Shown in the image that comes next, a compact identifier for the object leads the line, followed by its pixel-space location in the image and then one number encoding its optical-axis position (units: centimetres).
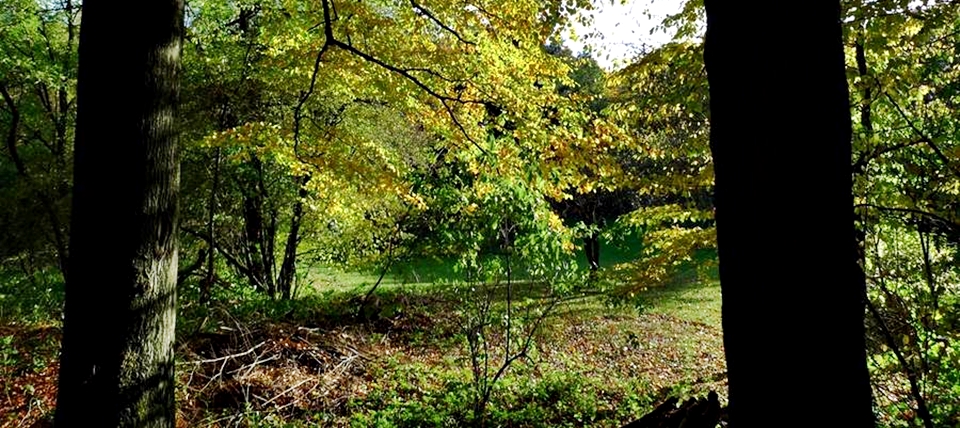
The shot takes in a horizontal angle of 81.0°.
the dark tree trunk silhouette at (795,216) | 145
